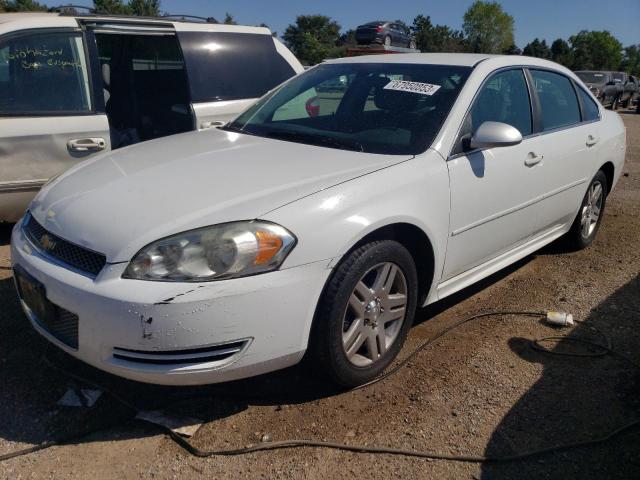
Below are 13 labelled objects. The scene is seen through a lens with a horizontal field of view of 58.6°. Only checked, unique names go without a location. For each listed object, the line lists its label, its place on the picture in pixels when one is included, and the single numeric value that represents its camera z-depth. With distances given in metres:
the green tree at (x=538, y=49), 70.00
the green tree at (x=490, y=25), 86.94
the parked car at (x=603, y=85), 22.44
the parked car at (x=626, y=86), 25.22
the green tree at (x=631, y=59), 83.79
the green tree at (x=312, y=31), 76.19
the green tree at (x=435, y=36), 59.88
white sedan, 2.23
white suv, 4.21
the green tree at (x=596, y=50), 71.00
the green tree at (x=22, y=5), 42.90
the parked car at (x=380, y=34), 25.55
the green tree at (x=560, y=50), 69.74
